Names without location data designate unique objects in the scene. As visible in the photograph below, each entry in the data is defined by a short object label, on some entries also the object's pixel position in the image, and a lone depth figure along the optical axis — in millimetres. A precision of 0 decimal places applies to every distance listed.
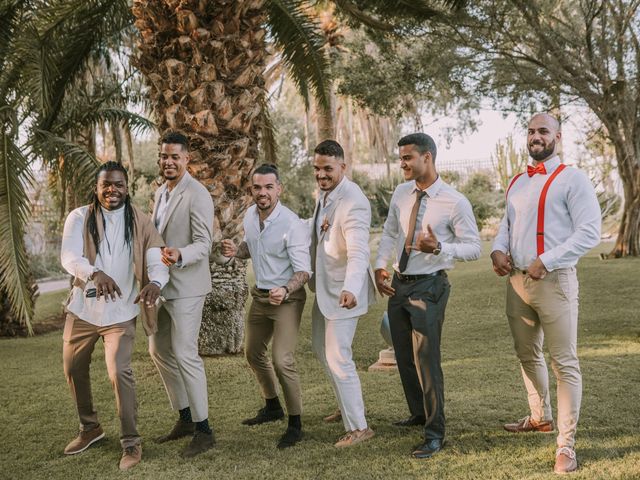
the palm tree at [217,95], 7773
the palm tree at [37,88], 8062
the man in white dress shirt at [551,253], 4453
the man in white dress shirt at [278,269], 5070
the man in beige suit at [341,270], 4910
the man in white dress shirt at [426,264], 4770
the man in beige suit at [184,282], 4910
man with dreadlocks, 4746
